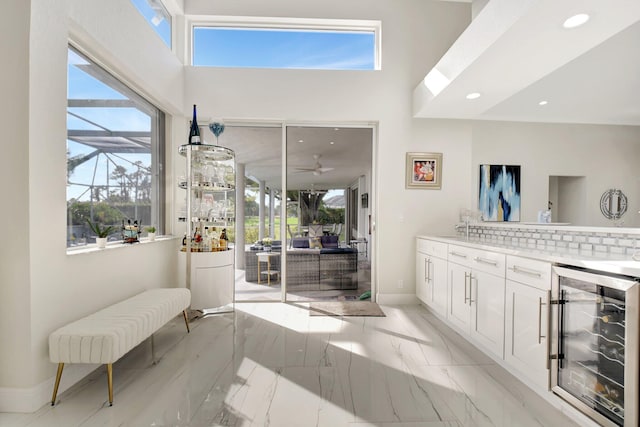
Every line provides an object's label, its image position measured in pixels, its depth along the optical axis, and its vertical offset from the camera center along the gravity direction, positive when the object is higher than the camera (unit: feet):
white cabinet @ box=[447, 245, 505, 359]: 7.61 -2.30
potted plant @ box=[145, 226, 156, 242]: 10.66 -0.80
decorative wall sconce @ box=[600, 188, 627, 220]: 16.60 +0.50
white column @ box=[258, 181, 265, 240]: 14.06 -0.10
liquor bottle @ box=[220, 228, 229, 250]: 11.81 -1.14
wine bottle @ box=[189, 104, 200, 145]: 11.56 +2.87
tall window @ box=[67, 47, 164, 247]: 7.68 +1.69
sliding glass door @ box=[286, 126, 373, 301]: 13.96 -0.04
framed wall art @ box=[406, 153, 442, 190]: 13.21 +1.76
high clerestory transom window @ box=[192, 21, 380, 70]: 13.12 +7.09
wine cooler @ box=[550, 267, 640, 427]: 4.58 -2.26
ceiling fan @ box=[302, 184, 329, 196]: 14.35 +0.93
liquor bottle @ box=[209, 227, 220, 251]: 11.58 -1.09
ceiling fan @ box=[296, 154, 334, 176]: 14.79 +2.08
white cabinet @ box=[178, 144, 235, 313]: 11.03 -0.61
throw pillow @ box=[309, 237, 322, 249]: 14.83 -1.55
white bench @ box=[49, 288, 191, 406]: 5.88 -2.51
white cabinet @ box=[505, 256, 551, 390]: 6.17 -2.25
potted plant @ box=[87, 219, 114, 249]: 7.95 -0.59
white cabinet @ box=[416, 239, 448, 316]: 10.63 -2.33
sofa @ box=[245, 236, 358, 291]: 14.65 -2.71
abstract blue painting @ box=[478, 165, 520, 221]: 15.28 +0.98
